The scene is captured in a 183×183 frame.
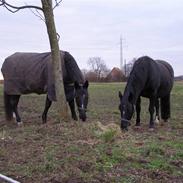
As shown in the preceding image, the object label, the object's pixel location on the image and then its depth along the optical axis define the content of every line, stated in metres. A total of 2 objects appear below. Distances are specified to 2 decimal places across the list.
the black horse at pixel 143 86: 7.63
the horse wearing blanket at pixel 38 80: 8.05
